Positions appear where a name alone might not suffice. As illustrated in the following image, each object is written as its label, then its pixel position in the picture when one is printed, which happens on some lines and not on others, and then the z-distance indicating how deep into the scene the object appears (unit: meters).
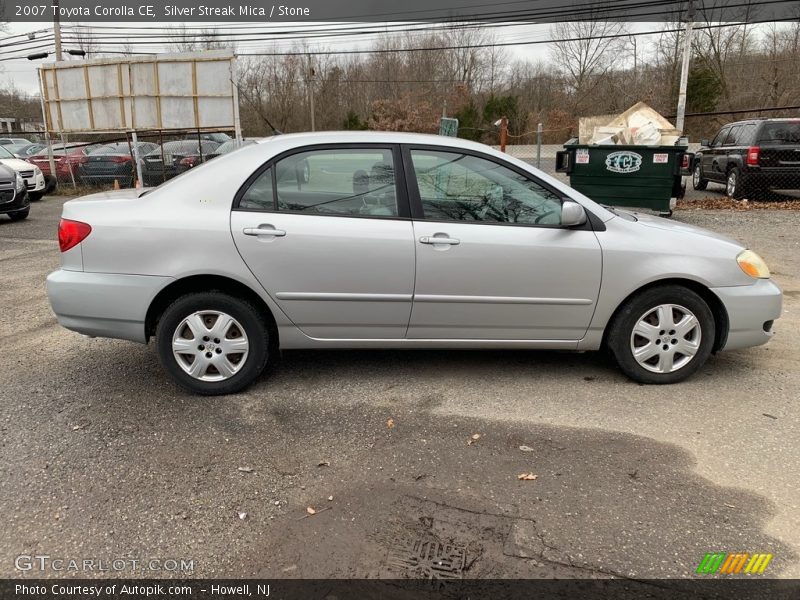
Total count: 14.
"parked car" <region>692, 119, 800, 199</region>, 12.24
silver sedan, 3.77
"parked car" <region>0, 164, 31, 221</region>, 11.34
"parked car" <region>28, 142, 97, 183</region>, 17.95
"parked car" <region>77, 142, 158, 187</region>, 17.14
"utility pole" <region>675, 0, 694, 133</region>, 13.98
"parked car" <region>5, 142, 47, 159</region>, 21.27
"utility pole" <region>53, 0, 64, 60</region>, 21.28
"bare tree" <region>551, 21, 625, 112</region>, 36.38
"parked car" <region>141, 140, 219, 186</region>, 16.81
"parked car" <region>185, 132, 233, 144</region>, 19.48
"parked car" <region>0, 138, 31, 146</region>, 24.33
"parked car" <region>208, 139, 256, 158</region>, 15.85
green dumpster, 10.20
